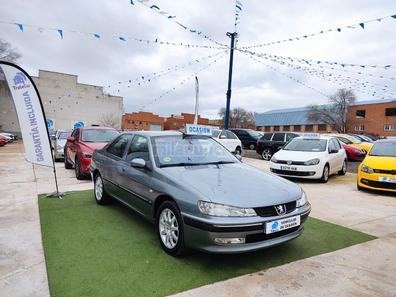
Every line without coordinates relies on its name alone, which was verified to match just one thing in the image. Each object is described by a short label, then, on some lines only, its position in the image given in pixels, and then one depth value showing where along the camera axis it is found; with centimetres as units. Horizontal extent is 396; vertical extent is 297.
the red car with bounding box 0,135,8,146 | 2497
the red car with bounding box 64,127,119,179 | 817
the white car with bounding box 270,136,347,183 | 846
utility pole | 1397
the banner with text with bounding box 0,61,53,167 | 555
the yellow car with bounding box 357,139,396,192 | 688
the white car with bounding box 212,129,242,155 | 1548
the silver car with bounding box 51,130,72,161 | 1309
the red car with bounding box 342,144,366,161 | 1417
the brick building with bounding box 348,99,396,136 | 5394
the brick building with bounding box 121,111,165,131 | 6419
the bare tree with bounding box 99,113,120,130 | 5378
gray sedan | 291
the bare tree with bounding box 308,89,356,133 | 5367
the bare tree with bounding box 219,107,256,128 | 7112
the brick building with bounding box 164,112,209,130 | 5483
